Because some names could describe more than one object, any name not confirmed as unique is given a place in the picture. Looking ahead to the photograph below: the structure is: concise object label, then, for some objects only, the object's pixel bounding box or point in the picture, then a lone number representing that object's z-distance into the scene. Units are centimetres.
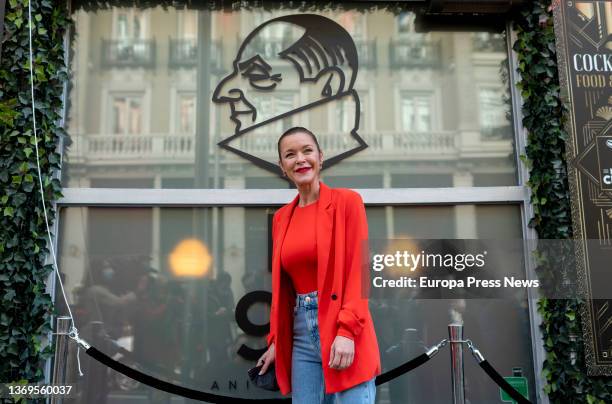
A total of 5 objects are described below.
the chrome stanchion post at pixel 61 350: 340
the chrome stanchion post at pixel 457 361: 338
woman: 260
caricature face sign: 489
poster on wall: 431
